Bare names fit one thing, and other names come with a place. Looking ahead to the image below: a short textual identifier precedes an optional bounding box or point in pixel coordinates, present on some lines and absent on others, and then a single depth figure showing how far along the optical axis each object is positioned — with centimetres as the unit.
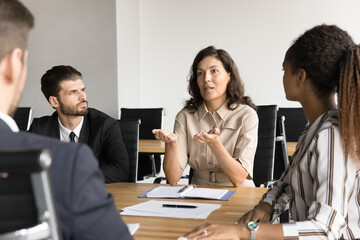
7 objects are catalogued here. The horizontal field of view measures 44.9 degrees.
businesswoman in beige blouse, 234
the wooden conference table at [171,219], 133
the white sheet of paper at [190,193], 181
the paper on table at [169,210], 152
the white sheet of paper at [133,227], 132
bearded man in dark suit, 259
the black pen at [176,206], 164
